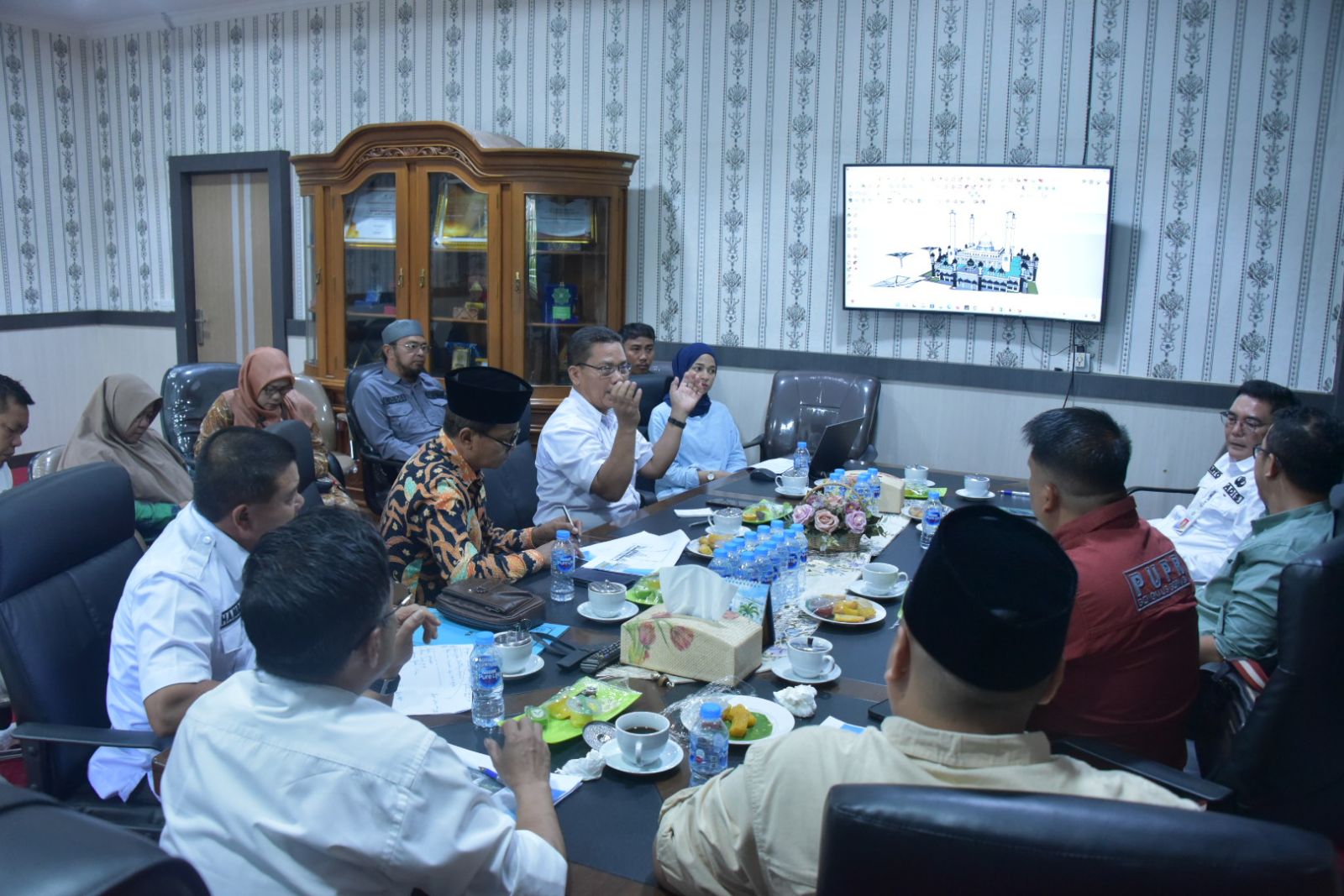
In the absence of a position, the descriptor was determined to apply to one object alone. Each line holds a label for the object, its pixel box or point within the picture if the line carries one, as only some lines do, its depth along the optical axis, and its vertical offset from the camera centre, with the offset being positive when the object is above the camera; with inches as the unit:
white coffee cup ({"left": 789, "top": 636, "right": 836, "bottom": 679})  74.2 -25.2
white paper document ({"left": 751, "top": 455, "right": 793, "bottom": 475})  146.9 -22.4
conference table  52.9 -27.7
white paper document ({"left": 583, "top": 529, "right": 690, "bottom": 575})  100.7 -25.0
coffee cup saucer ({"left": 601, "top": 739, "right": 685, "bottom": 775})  61.1 -27.2
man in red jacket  69.7 -21.3
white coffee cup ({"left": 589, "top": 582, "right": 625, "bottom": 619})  86.5 -24.7
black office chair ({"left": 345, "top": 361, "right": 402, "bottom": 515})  181.5 -29.7
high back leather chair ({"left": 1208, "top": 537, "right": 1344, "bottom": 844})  67.8 -27.0
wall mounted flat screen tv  176.4 +13.8
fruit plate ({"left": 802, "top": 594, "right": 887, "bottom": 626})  88.0 -25.7
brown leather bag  83.2 -24.7
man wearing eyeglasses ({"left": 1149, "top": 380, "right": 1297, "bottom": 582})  128.3 -22.1
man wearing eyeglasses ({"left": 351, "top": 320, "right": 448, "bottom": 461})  184.7 -18.2
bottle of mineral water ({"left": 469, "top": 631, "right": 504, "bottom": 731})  66.9 -25.2
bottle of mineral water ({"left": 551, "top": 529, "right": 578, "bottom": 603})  91.9 -24.1
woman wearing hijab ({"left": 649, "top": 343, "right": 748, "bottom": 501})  169.6 -21.6
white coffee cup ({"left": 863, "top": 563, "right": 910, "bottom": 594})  94.6 -24.2
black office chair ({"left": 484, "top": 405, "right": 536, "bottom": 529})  124.1 -23.0
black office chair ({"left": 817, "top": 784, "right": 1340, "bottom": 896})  32.8 -17.2
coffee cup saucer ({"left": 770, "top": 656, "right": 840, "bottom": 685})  74.6 -26.5
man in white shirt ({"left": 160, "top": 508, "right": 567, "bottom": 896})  45.5 -21.5
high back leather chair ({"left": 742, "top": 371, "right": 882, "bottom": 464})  188.5 -17.5
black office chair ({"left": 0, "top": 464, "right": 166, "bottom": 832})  71.7 -24.2
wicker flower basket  109.2 -24.2
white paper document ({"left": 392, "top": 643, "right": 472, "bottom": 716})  69.7 -26.9
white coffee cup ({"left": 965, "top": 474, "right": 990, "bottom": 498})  136.1 -22.7
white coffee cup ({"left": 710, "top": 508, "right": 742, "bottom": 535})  112.9 -23.4
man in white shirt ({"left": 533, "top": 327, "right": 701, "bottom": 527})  131.2 -17.6
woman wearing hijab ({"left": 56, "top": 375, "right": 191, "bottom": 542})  129.3 -19.0
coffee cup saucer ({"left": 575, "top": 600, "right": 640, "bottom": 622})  86.7 -25.9
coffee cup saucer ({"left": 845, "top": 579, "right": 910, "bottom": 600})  94.3 -25.6
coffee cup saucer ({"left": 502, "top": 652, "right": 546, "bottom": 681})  74.3 -26.5
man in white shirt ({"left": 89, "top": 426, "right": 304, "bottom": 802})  68.8 -21.0
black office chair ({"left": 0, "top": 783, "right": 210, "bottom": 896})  20.9 -11.9
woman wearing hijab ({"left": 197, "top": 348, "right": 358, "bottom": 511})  162.6 -15.8
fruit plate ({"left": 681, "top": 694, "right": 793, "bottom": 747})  65.3 -26.7
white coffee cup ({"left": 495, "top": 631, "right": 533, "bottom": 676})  74.4 -25.4
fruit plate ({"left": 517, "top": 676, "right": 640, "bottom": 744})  65.6 -26.7
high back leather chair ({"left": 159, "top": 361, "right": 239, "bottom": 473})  178.2 -18.2
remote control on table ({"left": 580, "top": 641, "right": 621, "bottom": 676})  75.8 -26.4
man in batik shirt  95.3 -18.3
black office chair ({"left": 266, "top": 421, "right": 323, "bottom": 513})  118.9 -18.2
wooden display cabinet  199.9 +12.4
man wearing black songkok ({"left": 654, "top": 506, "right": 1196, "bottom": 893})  43.3 -17.7
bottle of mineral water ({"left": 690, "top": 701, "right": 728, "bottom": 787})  59.6 -25.4
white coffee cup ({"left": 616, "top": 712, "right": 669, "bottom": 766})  61.2 -25.7
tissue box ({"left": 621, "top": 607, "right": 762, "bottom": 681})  73.4 -24.4
